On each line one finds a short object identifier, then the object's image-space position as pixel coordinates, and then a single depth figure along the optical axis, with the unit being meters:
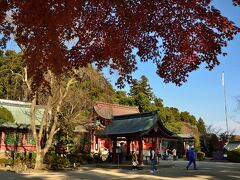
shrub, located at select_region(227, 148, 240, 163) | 26.60
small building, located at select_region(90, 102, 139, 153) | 26.77
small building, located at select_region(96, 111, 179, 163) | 19.08
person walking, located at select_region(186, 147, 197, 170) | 15.60
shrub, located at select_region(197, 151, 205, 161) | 30.02
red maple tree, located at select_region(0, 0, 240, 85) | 4.66
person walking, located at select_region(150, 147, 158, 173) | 15.52
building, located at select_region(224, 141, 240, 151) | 32.44
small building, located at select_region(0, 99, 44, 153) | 21.50
